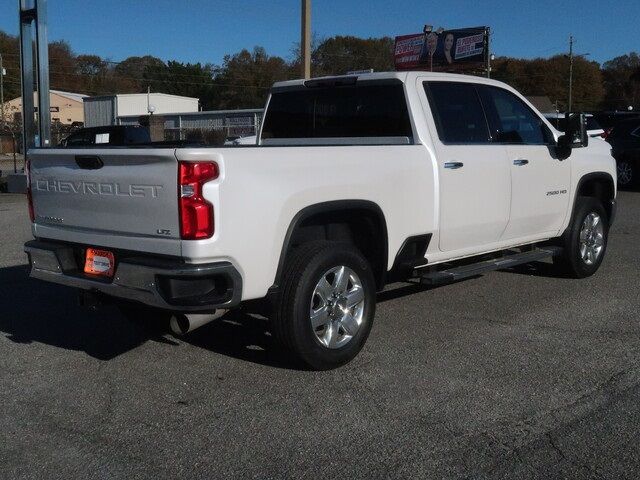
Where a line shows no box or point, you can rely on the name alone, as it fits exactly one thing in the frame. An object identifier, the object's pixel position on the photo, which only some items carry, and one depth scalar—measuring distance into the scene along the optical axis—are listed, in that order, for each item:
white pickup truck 4.35
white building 55.28
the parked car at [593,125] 18.21
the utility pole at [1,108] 50.67
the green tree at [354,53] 67.25
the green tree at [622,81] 81.14
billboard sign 49.56
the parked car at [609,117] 22.75
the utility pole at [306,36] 16.06
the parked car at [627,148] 18.12
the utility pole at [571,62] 66.03
